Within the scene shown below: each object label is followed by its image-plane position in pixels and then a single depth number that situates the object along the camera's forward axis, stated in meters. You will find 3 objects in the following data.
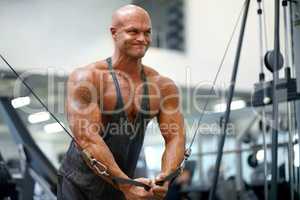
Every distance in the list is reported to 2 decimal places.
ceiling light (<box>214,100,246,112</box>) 10.04
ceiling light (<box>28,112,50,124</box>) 7.08
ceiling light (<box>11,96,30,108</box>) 6.92
